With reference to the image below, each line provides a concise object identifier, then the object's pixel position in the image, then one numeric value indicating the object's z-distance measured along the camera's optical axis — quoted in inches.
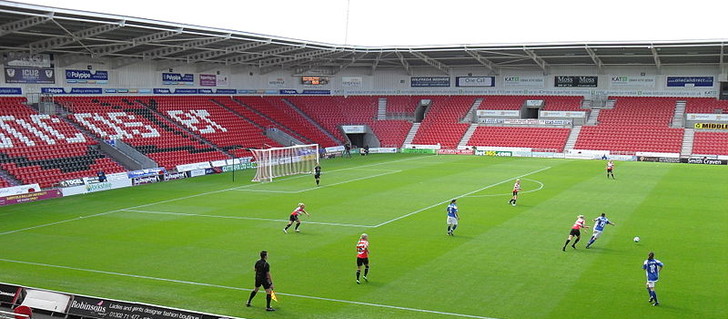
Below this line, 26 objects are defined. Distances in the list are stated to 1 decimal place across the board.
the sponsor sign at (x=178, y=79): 2315.5
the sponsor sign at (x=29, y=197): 1411.2
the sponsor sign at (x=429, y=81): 2992.1
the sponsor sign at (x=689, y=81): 2517.5
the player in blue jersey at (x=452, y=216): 1007.6
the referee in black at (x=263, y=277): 661.8
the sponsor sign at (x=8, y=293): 655.8
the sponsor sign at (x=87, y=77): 1989.4
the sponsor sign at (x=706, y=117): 2363.4
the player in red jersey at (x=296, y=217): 1049.2
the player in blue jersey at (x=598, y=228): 922.1
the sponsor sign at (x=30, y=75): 1803.6
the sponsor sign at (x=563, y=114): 2612.5
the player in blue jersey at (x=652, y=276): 663.8
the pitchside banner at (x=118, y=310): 587.9
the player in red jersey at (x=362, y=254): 754.2
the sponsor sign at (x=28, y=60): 1773.7
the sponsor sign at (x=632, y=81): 2622.8
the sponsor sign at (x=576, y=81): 2703.5
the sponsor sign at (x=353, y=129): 2810.0
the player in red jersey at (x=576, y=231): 901.2
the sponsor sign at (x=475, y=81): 2913.4
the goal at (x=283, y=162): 1763.0
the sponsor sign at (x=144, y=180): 1714.4
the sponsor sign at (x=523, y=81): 2810.0
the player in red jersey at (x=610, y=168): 1716.7
